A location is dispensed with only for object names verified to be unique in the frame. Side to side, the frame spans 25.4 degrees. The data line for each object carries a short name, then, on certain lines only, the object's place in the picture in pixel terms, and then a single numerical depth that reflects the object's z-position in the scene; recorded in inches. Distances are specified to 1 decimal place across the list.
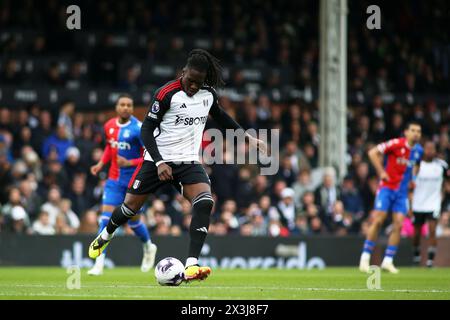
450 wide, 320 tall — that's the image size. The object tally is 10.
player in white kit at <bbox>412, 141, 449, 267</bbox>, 738.2
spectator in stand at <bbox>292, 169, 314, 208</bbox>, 840.3
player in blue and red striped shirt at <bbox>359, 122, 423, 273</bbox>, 624.4
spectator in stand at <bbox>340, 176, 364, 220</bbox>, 845.2
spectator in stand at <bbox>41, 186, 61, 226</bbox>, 729.6
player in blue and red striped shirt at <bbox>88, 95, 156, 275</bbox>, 553.9
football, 413.4
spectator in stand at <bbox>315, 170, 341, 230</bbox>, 825.5
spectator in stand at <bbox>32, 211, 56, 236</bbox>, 720.3
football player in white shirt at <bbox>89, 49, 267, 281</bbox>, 416.8
